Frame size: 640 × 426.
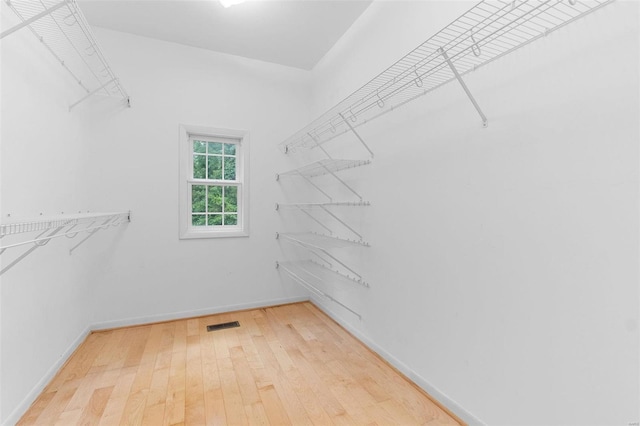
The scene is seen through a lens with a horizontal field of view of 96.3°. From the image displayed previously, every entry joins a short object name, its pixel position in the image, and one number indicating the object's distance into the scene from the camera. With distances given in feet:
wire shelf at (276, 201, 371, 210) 7.52
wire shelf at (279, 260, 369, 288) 8.18
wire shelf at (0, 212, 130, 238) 3.78
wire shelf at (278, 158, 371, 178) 7.50
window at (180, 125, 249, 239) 9.53
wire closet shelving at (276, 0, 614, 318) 3.74
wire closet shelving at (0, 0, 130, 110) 4.83
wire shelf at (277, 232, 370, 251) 7.89
